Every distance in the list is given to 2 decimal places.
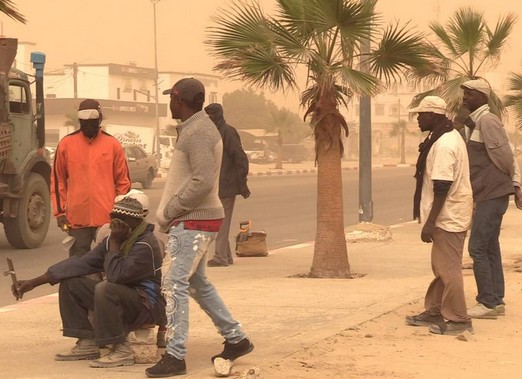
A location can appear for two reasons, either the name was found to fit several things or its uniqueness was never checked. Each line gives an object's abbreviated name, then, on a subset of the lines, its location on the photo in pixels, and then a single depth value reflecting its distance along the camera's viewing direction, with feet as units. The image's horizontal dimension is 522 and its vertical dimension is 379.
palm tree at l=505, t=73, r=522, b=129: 67.15
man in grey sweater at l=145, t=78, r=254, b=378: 25.44
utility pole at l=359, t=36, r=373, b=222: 63.21
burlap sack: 52.22
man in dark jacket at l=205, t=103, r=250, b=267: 47.85
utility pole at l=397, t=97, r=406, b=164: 317.83
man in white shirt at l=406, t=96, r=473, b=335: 30.76
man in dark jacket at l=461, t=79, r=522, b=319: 33.86
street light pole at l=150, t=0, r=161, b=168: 203.10
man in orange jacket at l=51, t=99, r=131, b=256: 30.58
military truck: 56.95
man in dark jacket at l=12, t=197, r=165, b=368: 26.66
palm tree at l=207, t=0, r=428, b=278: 43.57
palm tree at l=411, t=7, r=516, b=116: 60.44
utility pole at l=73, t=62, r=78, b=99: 285.43
